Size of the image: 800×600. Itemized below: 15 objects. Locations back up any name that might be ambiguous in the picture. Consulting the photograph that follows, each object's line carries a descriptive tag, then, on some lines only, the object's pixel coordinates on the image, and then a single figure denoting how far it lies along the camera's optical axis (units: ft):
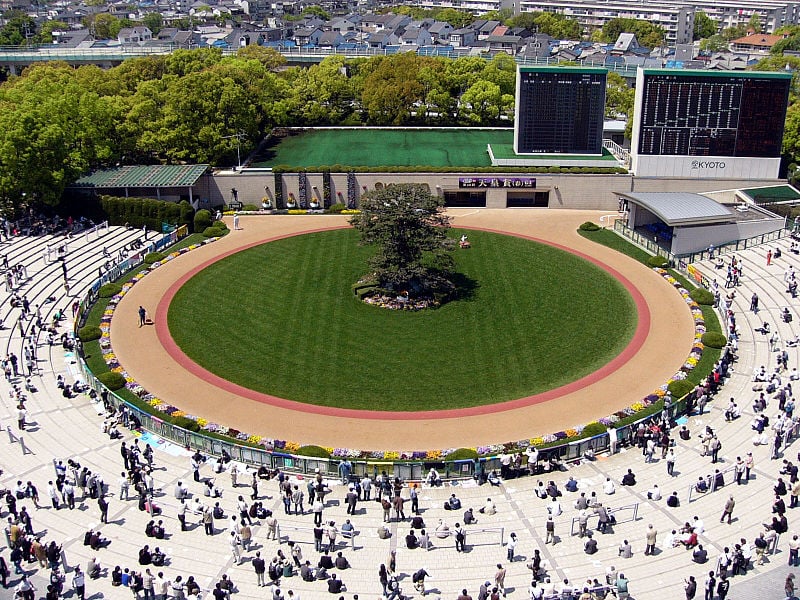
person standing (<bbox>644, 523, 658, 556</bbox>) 114.42
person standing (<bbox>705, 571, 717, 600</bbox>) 105.70
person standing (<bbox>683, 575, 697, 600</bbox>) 104.94
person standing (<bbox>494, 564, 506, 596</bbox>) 107.65
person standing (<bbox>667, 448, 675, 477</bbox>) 136.77
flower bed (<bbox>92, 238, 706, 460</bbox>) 141.79
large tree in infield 203.31
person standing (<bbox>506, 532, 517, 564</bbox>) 114.42
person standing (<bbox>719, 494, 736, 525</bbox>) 120.98
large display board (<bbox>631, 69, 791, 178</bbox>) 264.93
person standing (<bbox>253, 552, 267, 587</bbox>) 110.32
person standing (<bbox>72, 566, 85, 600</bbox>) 106.11
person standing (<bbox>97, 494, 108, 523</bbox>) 123.13
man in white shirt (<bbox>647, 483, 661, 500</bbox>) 129.48
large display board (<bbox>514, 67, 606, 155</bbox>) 292.61
